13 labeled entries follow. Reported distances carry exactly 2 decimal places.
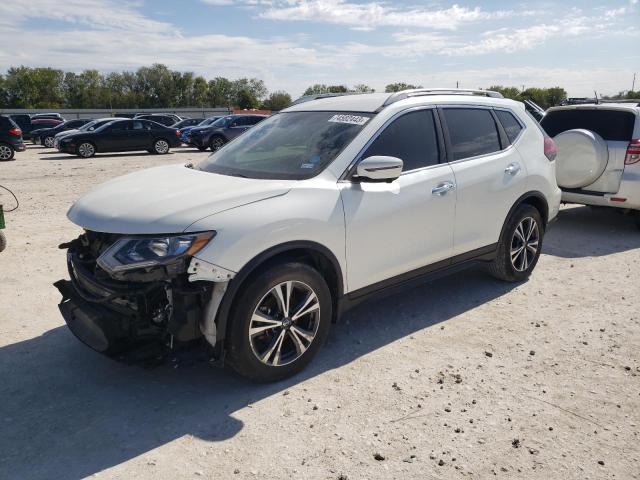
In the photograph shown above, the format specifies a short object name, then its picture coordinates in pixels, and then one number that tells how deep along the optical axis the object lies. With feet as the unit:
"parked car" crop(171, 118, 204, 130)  103.58
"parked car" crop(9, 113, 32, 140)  94.58
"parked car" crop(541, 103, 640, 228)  24.72
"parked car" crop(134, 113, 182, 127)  103.88
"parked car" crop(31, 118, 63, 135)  97.55
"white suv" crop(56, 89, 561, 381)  10.62
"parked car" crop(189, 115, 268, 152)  76.74
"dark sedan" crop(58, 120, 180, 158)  66.44
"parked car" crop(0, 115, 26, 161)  61.11
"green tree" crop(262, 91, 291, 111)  290.62
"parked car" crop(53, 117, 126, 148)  69.11
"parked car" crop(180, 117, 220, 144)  79.52
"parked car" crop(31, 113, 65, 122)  106.22
